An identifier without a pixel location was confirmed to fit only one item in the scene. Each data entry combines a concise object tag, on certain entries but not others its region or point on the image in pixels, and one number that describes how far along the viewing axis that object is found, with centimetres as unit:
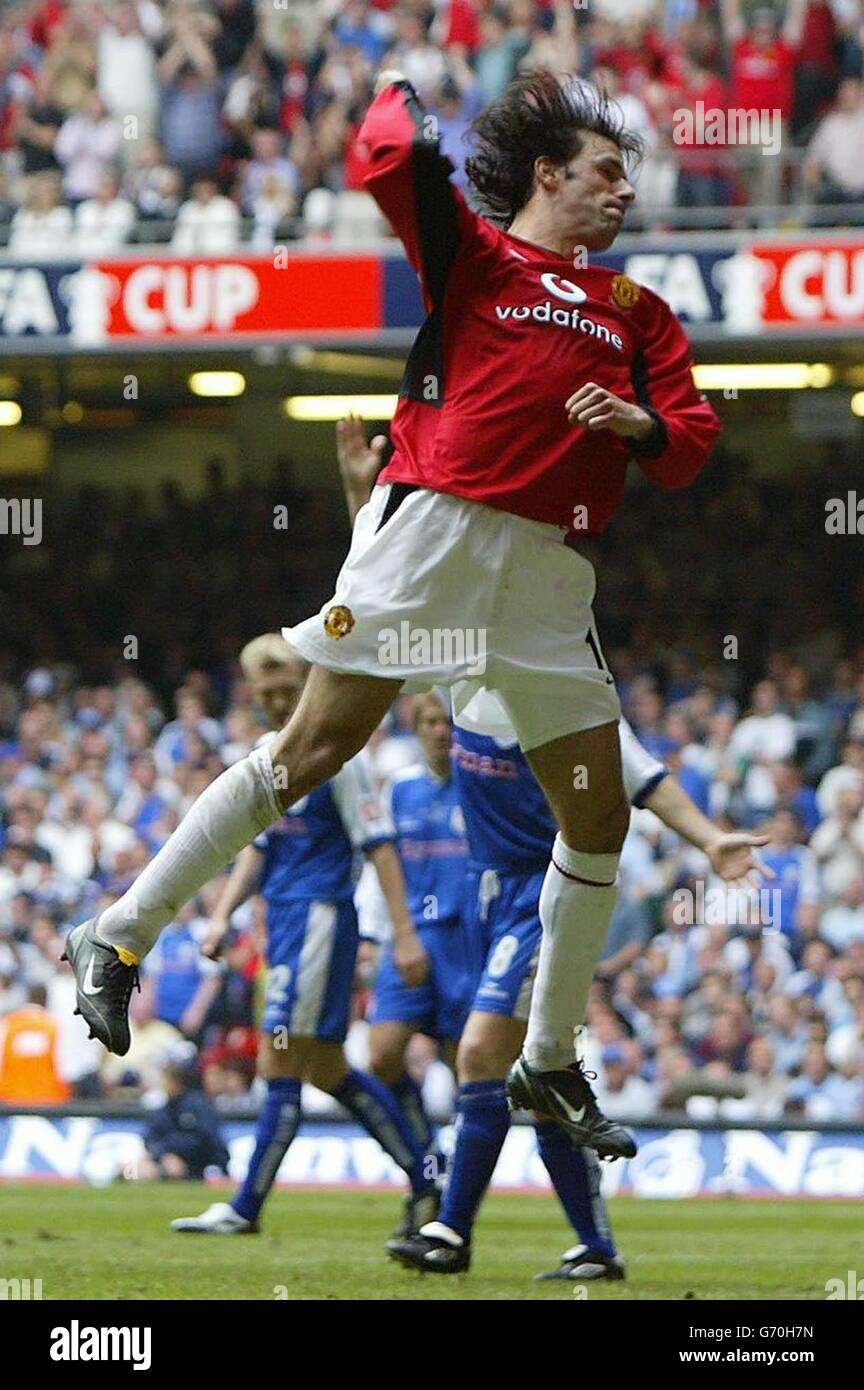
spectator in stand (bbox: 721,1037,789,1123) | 1301
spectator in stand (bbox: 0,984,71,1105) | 1385
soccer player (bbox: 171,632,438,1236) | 884
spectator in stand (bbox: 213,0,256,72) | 1830
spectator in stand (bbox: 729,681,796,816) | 1519
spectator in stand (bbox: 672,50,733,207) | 1588
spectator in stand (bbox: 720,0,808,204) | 1653
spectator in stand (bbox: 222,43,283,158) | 1773
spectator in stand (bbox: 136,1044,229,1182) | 1177
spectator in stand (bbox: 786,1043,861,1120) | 1302
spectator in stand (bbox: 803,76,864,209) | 1580
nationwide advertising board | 1198
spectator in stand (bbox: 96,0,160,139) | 1808
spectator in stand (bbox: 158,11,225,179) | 1762
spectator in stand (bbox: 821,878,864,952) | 1399
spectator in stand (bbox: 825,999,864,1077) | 1317
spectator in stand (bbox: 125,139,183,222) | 1700
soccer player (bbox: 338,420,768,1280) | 740
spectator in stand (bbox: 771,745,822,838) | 1492
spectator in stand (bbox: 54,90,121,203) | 1773
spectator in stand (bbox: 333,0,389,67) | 1786
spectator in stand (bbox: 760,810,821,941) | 1408
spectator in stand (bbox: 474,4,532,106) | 1697
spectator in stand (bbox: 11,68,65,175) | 1795
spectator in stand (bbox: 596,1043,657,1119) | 1311
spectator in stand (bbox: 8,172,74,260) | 1694
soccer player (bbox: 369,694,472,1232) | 911
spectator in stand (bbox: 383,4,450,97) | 1684
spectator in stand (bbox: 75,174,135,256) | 1680
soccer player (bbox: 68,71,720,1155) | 578
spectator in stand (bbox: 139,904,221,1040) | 1411
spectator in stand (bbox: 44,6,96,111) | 1848
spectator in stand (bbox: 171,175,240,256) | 1650
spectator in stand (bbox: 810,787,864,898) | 1433
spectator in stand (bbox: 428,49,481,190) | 1529
